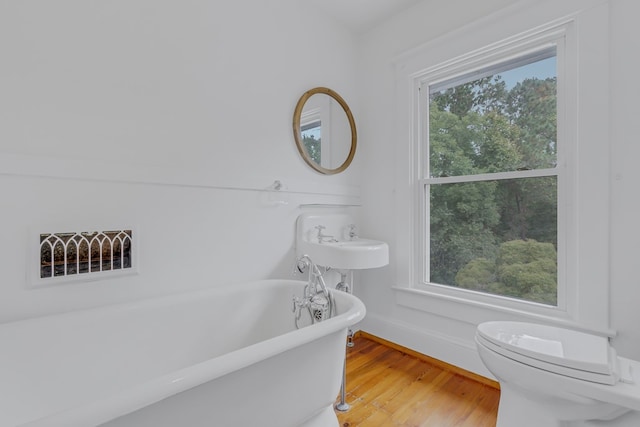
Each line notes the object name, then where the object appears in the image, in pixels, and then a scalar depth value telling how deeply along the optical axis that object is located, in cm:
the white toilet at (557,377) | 90
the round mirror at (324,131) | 209
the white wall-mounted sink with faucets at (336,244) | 179
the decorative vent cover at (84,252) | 119
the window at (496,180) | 166
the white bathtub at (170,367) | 73
